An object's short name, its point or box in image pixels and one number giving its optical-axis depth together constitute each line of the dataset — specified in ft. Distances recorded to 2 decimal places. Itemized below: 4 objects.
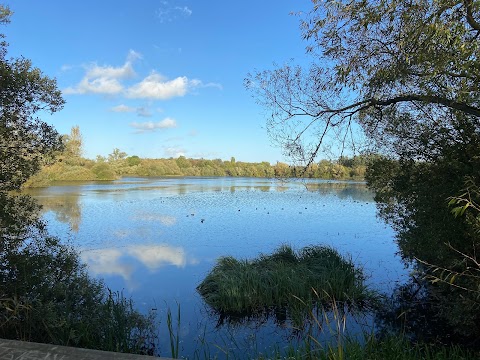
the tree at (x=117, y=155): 282.03
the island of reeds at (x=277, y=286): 25.68
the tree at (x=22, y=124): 19.37
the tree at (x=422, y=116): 12.39
